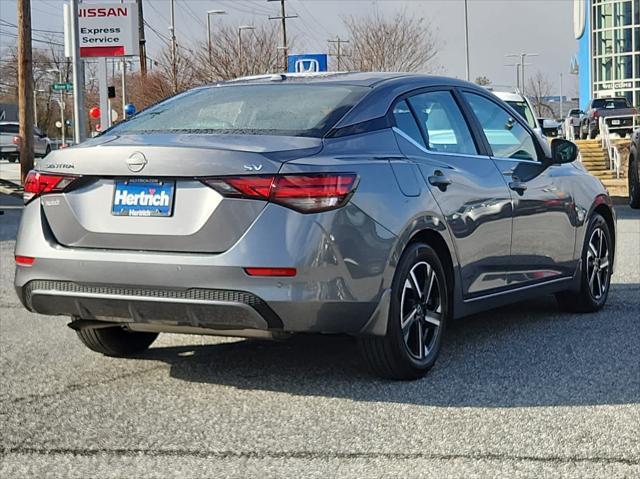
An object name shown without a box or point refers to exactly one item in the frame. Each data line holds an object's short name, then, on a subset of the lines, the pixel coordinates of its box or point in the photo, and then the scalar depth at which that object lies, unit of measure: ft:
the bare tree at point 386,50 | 192.95
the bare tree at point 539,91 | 425.28
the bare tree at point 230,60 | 183.21
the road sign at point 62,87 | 112.47
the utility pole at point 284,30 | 209.97
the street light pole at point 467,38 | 174.92
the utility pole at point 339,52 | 206.55
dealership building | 226.99
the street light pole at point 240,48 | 183.15
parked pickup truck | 142.00
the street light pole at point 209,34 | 184.24
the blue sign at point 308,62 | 83.56
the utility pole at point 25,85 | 90.43
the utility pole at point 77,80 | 79.36
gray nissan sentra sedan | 16.58
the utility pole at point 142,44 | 172.17
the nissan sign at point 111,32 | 106.63
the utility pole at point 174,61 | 182.29
